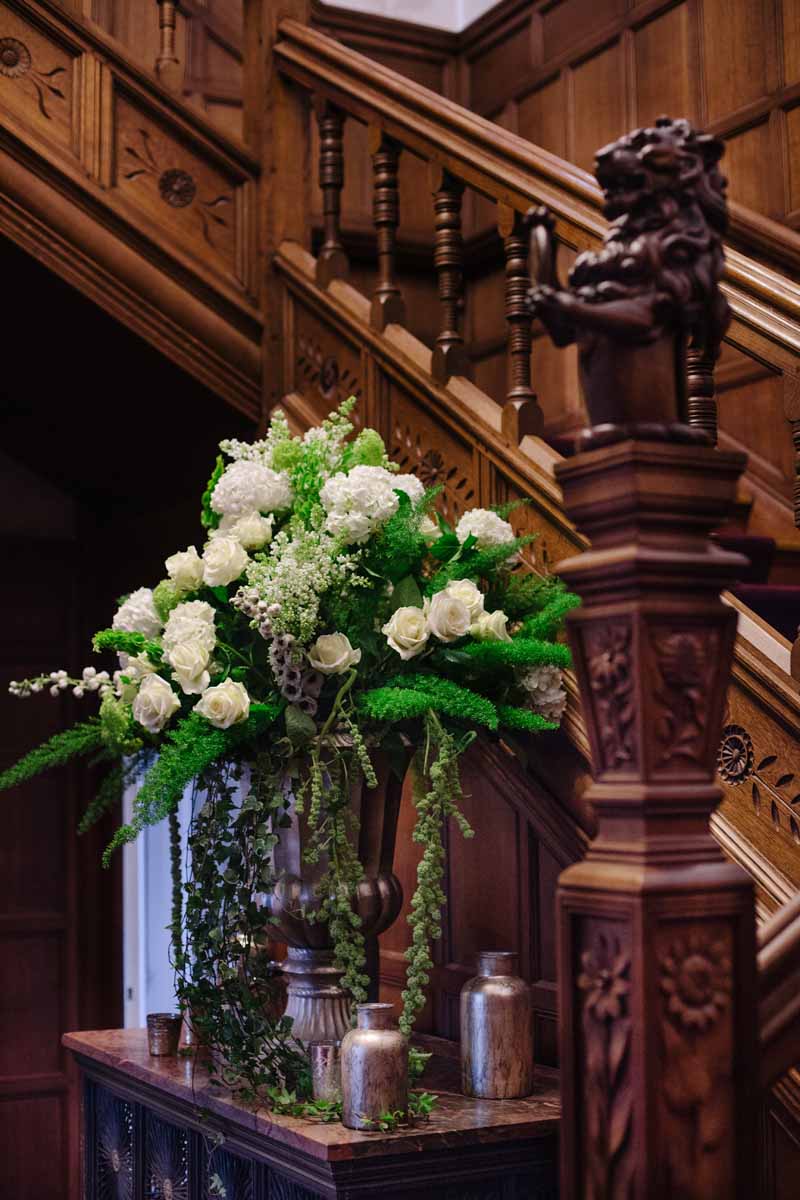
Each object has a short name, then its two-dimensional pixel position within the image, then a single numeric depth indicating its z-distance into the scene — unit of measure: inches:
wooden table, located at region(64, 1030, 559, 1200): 79.2
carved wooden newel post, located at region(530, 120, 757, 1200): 46.5
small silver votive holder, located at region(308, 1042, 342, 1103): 86.4
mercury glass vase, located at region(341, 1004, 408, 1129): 80.8
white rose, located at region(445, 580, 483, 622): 90.9
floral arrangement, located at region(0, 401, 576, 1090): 88.7
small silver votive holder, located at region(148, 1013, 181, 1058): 104.7
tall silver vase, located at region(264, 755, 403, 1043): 93.2
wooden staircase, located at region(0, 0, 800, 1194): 98.4
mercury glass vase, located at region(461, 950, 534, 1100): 89.4
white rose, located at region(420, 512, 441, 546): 95.0
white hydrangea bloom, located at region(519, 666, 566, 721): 93.0
